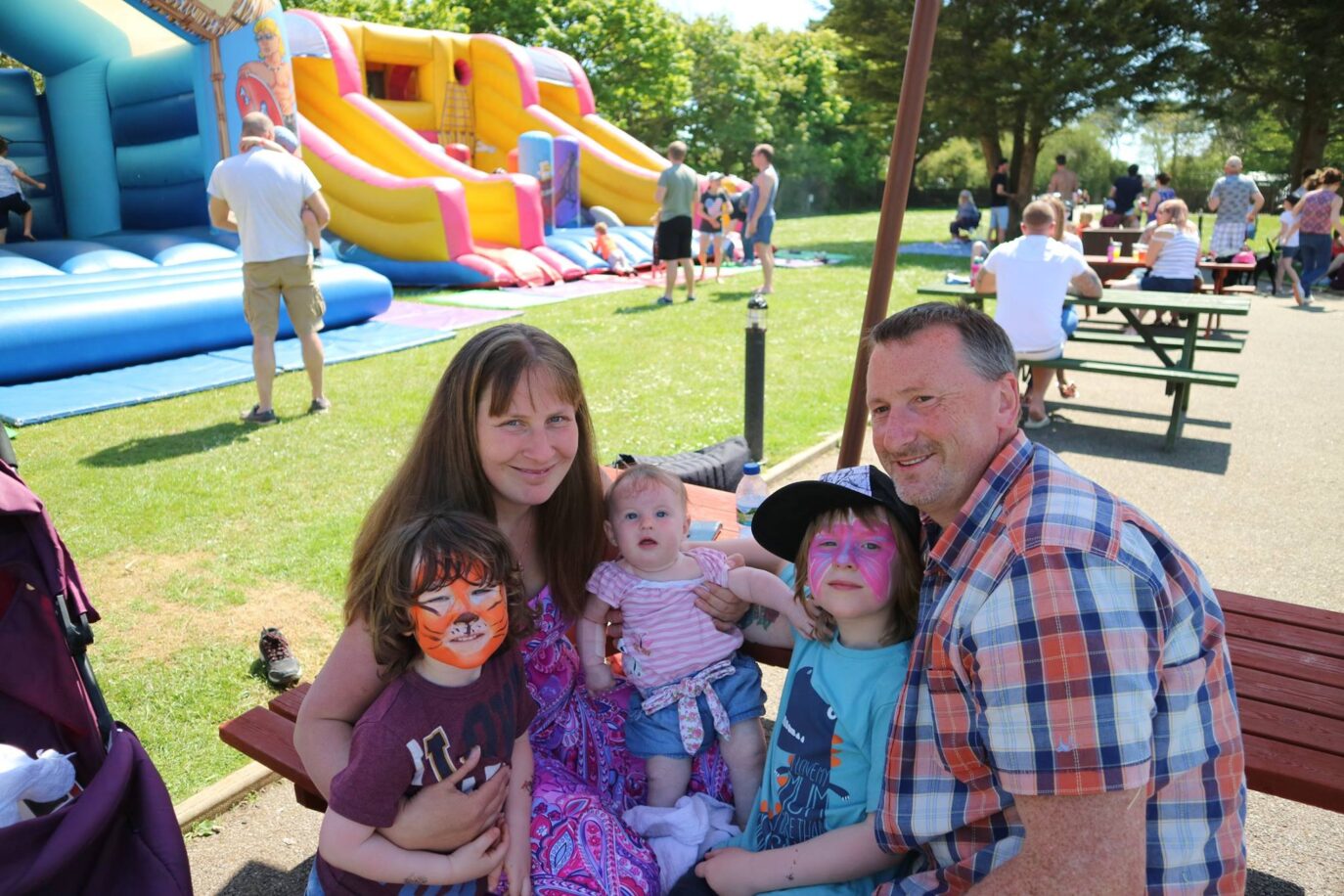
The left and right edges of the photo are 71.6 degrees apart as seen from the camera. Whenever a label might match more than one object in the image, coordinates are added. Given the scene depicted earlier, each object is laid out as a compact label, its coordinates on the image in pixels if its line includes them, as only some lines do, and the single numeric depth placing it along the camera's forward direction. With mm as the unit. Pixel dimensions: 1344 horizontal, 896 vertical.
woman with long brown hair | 1940
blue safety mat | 7473
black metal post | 6453
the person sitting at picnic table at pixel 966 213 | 23125
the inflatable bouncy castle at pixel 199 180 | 8938
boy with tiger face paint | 1812
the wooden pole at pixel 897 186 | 3080
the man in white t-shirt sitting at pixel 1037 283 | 7297
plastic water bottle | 3438
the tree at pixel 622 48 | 31312
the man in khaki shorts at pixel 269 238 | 7051
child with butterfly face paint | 1979
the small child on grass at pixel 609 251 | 16359
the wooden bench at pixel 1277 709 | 2133
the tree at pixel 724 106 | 37969
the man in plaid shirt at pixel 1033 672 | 1412
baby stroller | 1915
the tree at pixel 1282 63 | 22531
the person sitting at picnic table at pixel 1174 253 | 11219
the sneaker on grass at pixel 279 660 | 3754
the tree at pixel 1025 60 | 24469
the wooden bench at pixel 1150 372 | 7113
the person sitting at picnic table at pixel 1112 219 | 20953
